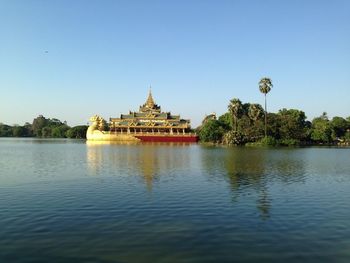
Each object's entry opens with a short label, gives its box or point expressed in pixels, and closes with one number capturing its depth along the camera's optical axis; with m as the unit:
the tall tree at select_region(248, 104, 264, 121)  112.62
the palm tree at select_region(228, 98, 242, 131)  113.56
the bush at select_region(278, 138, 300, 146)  102.38
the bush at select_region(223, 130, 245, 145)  102.75
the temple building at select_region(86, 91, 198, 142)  142.75
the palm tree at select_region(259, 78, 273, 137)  102.94
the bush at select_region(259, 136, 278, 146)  98.92
